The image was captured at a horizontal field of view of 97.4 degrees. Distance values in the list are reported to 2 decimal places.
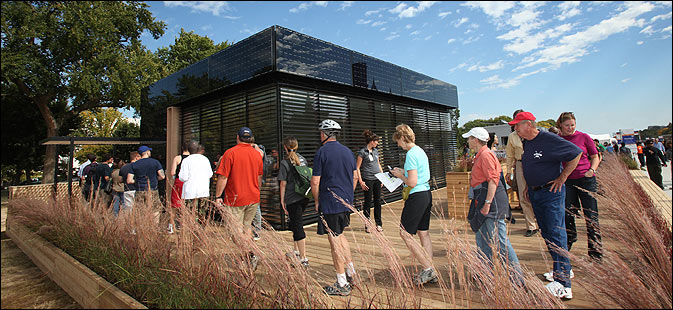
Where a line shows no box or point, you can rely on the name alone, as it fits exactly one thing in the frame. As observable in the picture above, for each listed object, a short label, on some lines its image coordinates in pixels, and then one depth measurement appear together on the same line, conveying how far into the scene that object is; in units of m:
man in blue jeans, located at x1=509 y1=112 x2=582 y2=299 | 2.48
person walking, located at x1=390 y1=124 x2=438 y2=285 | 2.84
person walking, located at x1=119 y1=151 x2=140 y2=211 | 5.35
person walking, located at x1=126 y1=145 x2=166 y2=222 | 5.22
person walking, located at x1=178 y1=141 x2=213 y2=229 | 4.54
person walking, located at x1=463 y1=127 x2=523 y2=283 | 2.55
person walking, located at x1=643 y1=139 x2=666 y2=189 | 8.88
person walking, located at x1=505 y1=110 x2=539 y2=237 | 4.12
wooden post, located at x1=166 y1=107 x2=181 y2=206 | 8.64
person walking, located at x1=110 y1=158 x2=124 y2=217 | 5.62
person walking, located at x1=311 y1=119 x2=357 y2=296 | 2.84
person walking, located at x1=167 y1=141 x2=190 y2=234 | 4.91
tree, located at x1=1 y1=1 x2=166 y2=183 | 13.95
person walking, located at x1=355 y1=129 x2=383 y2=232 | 5.04
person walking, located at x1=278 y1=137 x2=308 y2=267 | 3.42
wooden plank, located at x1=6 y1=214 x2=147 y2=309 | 2.55
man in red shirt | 3.57
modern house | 6.04
